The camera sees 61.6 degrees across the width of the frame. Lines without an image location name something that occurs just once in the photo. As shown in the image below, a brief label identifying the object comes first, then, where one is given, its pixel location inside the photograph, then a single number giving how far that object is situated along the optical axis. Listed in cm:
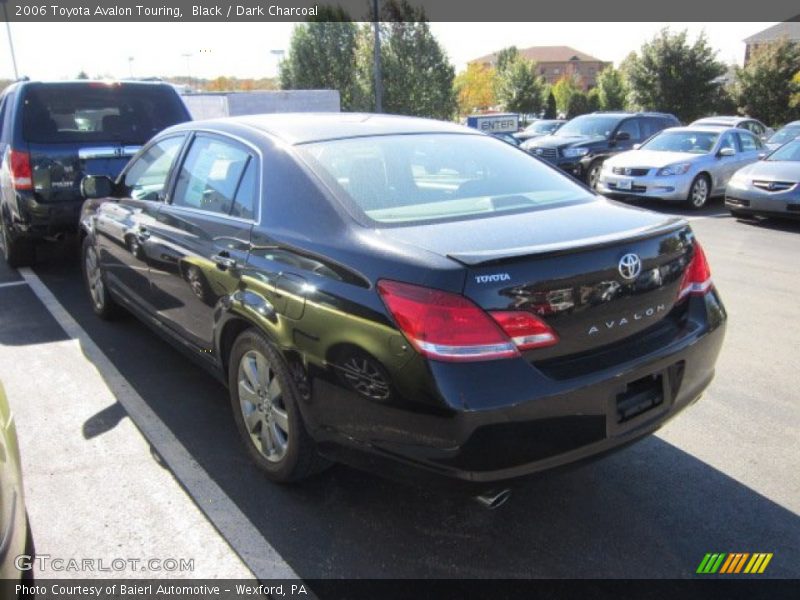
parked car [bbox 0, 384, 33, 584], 187
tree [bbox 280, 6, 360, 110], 3938
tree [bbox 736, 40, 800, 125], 3488
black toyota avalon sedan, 229
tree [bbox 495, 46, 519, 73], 6569
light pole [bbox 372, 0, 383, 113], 2003
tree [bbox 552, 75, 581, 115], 5906
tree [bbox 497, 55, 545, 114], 5594
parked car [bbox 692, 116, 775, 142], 1590
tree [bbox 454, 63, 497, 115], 7431
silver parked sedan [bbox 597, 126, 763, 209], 1169
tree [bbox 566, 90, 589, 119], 5504
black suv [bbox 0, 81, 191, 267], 643
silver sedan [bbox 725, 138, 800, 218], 954
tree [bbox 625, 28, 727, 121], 3534
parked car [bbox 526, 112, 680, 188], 1454
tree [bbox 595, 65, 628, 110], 5019
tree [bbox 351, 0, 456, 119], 3300
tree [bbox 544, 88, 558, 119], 5654
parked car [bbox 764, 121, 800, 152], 1578
